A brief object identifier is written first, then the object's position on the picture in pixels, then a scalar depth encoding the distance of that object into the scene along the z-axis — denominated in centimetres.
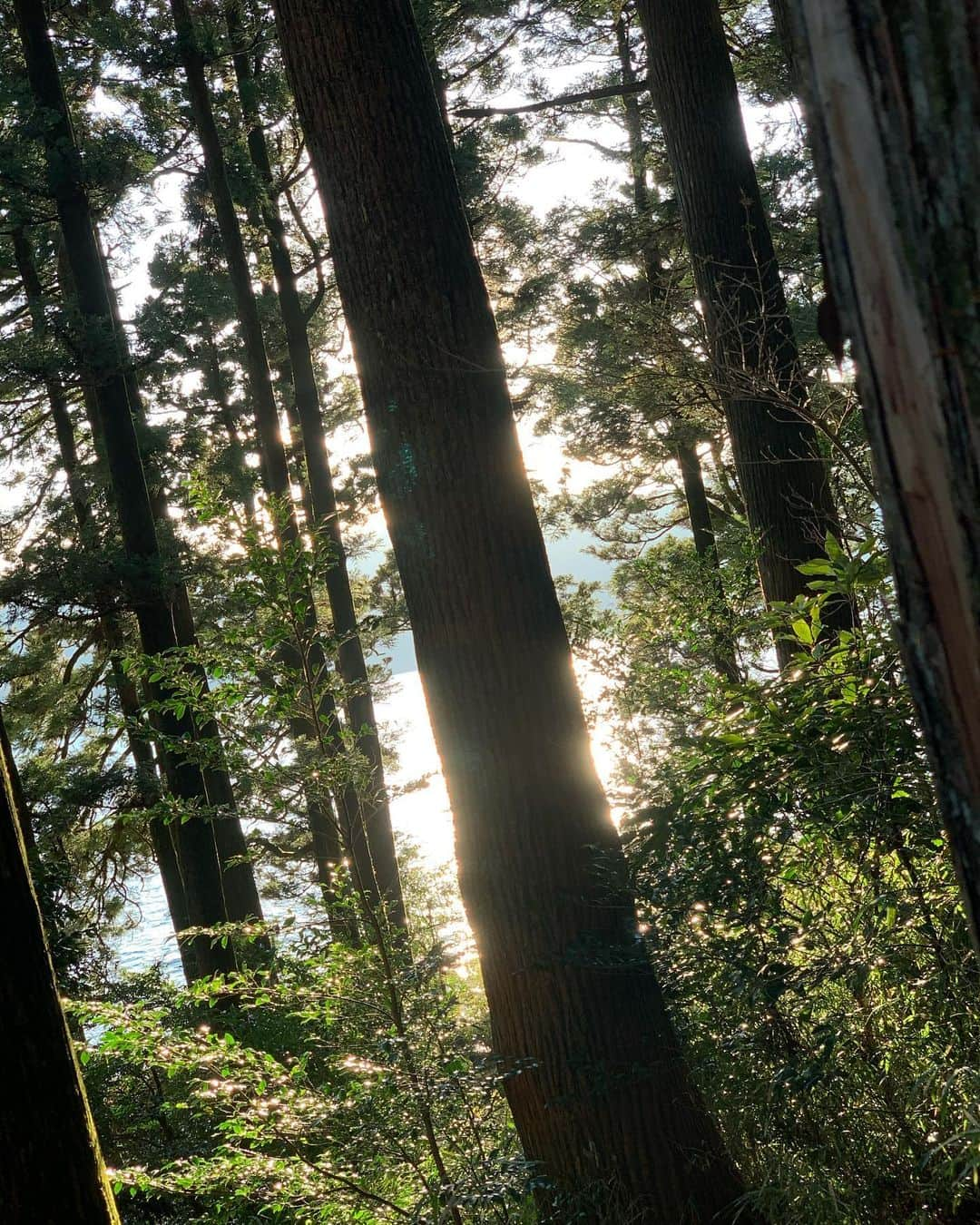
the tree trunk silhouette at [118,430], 952
